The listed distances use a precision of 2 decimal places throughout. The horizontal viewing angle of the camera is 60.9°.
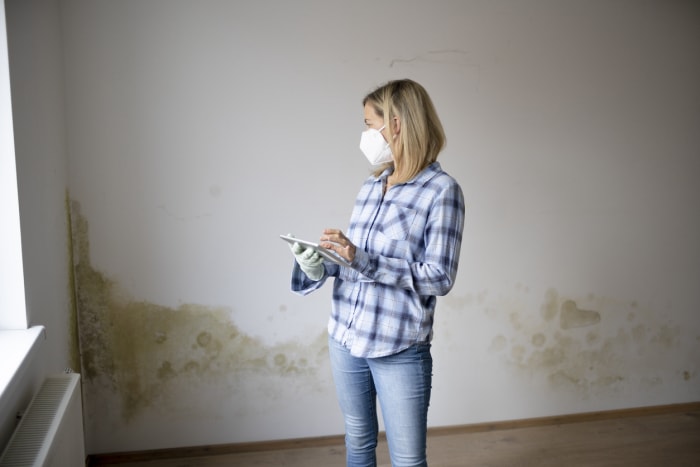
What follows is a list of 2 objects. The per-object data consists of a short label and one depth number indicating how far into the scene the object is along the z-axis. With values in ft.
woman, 4.91
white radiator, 4.14
